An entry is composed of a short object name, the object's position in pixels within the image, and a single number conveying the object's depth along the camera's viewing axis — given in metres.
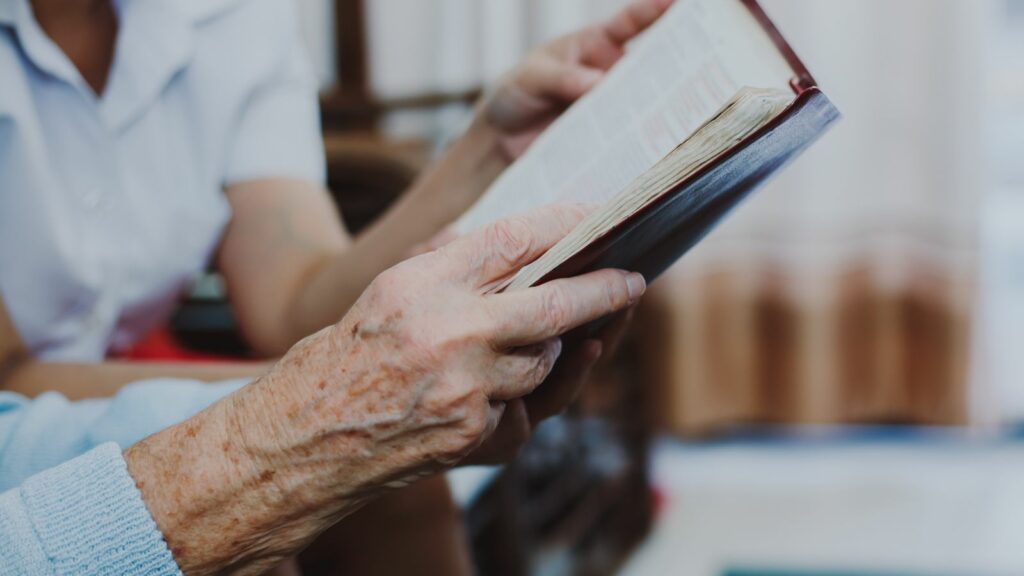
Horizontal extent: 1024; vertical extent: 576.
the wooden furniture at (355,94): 1.58
